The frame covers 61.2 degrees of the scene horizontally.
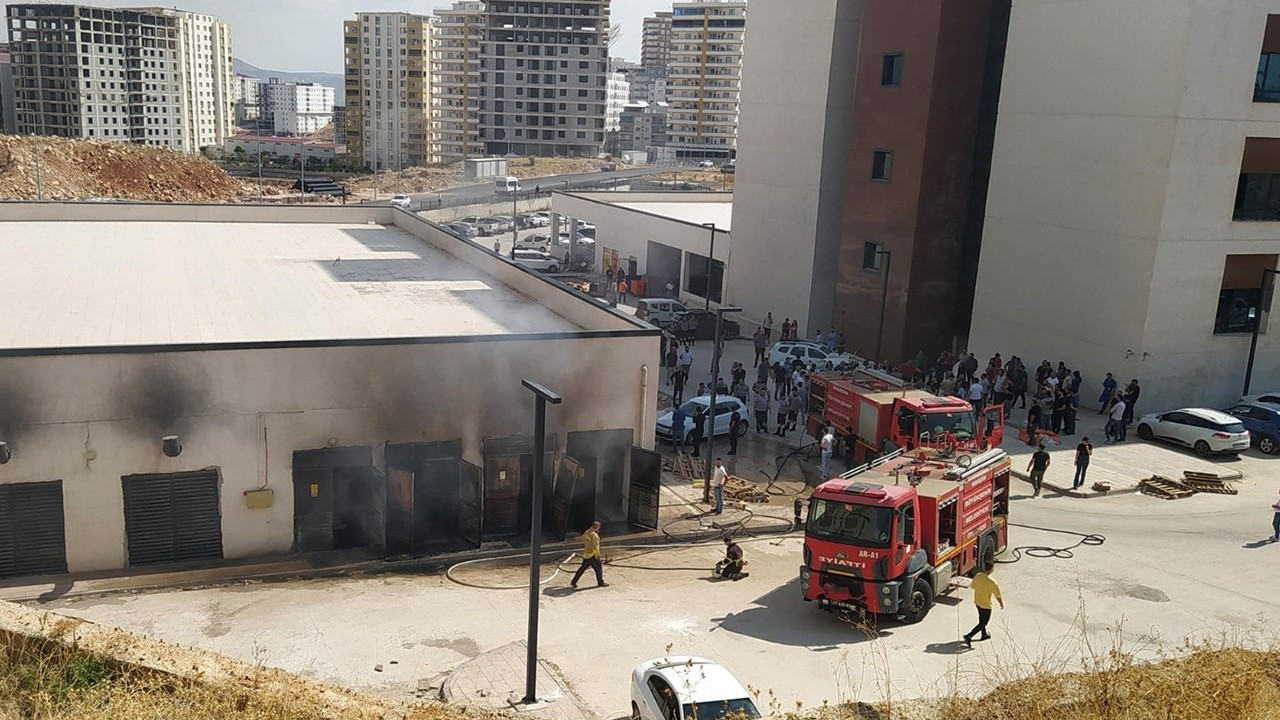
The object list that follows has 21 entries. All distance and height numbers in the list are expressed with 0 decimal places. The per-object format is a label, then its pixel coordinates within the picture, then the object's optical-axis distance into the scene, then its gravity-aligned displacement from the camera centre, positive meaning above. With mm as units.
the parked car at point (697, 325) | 39375 -7172
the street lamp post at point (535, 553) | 12914 -5102
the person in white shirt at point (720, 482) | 21391 -6891
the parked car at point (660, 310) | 39875 -6807
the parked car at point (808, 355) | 32281 -6662
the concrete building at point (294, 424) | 16984 -5301
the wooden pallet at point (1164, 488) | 23156 -7145
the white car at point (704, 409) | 25906 -6842
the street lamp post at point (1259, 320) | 30000 -4516
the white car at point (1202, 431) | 25562 -6557
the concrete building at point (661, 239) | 45344 -5079
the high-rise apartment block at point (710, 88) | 150500 +5056
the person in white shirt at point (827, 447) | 23469 -6670
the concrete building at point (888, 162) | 33688 -898
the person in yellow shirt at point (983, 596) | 14773 -6092
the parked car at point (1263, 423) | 26562 -6473
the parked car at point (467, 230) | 71938 -7790
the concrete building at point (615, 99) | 182875 +3541
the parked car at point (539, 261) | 56562 -7464
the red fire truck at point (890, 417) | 22250 -5859
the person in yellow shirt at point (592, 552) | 17297 -6804
